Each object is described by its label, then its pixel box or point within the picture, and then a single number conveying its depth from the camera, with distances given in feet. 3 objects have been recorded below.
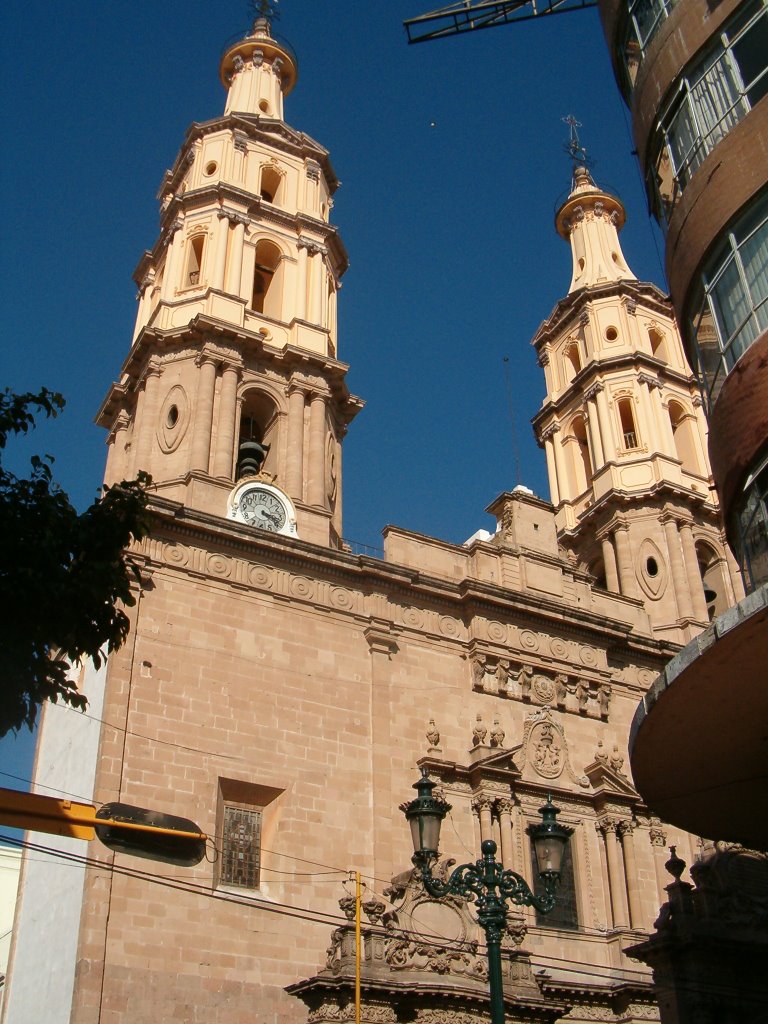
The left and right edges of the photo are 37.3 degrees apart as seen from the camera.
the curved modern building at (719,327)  39.22
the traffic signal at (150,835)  32.19
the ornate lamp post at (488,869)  39.22
